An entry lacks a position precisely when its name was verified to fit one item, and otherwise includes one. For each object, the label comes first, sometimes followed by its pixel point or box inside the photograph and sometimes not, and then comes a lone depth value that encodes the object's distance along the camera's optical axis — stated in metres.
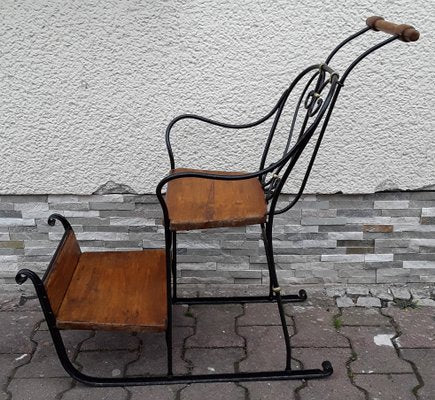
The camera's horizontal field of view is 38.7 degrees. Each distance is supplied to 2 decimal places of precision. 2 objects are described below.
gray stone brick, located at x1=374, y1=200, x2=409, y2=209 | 2.82
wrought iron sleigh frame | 2.09
